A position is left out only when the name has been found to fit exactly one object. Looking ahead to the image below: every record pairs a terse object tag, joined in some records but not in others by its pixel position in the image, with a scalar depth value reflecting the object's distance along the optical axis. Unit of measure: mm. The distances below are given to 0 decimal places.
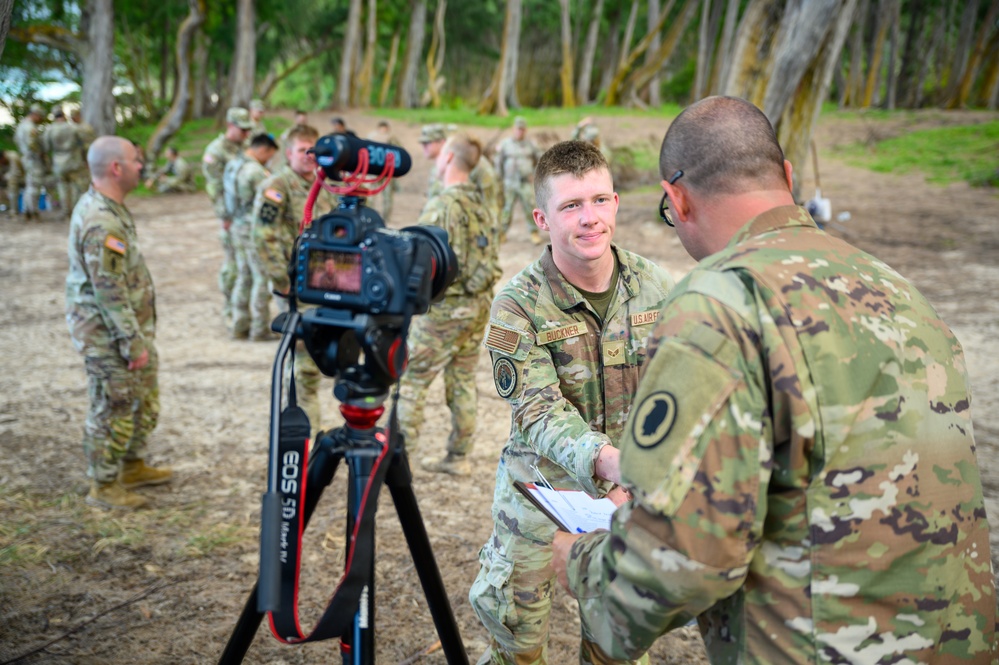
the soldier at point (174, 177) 18781
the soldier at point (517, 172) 13320
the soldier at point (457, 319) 4996
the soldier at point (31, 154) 14688
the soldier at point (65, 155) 14195
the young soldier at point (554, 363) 2426
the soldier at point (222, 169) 8461
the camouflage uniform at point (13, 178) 15773
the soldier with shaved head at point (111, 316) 4301
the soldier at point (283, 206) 6762
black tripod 1790
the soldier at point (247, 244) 7770
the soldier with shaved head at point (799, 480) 1331
